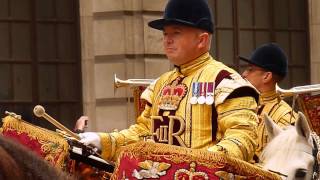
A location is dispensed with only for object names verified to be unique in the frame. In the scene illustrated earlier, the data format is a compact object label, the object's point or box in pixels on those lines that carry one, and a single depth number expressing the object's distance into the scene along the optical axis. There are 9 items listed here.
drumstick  11.15
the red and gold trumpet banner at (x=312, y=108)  16.30
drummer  11.09
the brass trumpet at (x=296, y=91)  16.19
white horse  12.52
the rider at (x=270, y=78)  15.77
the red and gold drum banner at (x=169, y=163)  9.94
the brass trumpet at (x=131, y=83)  16.28
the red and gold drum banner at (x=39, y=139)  11.78
